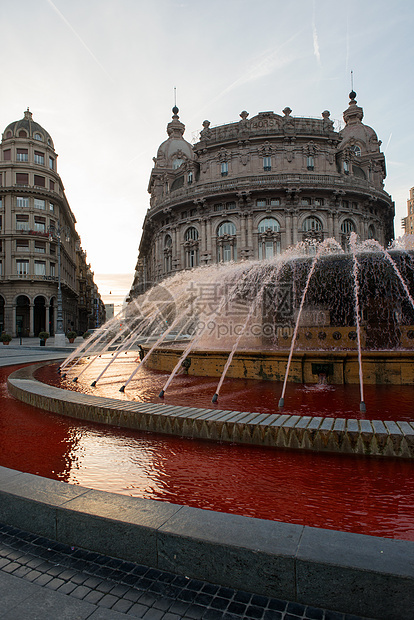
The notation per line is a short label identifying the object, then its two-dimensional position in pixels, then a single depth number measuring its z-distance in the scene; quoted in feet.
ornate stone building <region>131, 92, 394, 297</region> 140.97
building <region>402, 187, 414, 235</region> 400.06
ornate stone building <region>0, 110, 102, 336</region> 152.25
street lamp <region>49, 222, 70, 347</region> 87.63
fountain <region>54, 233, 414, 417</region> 25.00
